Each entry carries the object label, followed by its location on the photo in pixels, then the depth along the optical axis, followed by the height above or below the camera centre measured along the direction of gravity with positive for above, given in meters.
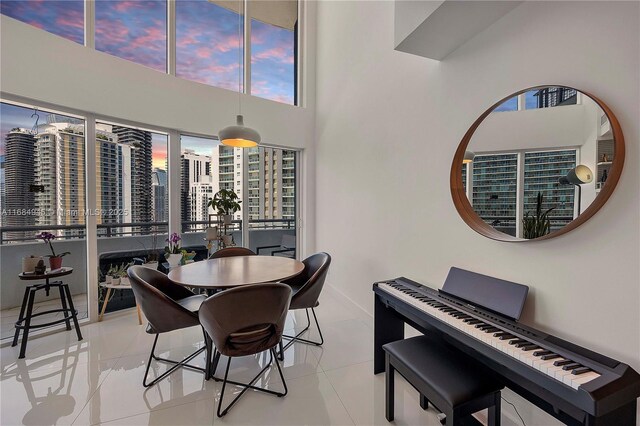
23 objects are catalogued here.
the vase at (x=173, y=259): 3.51 -0.71
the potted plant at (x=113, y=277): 3.17 -0.85
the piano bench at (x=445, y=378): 1.30 -0.90
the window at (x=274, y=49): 4.51 +2.76
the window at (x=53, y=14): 2.67 +2.00
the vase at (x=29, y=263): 2.62 -0.58
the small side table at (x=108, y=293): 3.14 -1.05
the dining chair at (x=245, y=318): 1.70 -0.75
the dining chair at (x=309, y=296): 2.38 -0.82
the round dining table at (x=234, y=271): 2.12 -0.60
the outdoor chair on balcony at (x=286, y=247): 4.86 -0.76
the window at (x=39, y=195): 2.71 +0.11
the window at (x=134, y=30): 3.18 +2.22
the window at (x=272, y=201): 4.59 +0.09
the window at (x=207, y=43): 3.83 +2.47
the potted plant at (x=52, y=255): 2.76 -0.53
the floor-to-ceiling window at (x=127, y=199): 3.27 +0.08
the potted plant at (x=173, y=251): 3.52 -0.61
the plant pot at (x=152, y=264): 3.40 -0.75
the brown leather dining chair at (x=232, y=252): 3.24 -0.58
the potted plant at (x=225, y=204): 3.91 +0.03
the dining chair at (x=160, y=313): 1.93 -0.80
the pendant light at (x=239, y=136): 2.58 +0.68
